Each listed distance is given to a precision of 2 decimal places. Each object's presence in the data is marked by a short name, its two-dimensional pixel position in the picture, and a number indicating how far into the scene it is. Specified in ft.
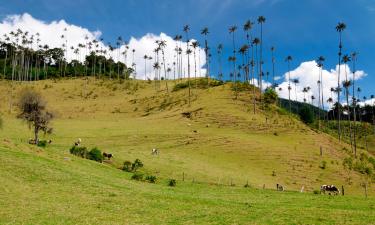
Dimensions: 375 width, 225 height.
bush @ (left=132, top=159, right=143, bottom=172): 189.89
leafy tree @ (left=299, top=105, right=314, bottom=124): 487.86
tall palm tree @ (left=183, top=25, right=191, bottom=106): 474.90
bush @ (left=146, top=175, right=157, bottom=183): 163.19
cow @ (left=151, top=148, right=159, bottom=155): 226.85
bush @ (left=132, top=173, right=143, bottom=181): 160.89
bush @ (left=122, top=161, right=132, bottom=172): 188.96
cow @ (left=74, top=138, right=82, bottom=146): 236.04
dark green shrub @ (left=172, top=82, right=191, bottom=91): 480.64
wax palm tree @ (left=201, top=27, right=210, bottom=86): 469.16
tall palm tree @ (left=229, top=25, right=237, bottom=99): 453.17
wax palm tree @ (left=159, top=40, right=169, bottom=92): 533.42
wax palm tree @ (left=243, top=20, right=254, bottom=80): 418.51
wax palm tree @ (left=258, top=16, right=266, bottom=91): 400.84
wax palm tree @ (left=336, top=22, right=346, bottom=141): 369.91
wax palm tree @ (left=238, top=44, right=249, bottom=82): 408.87
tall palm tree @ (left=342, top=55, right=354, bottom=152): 379.96
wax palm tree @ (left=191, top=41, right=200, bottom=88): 460.14
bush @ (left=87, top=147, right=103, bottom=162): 196.85
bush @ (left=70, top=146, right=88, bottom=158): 201.33
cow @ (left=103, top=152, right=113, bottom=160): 203.81
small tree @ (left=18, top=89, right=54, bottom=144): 204.64
